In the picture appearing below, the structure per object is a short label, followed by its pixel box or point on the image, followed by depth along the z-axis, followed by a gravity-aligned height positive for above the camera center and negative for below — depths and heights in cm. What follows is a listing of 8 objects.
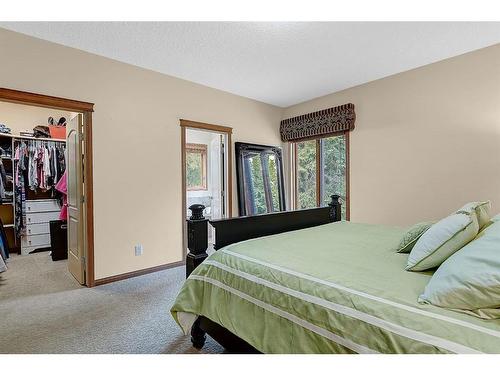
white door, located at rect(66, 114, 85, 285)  305 -13
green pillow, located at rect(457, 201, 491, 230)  154 -15
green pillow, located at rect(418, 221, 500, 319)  91 -35
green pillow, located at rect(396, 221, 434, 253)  172 -34
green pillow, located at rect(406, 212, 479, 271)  130 -28
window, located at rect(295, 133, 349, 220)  426 +26
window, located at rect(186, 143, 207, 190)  570 +45
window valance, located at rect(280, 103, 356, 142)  403 +102
